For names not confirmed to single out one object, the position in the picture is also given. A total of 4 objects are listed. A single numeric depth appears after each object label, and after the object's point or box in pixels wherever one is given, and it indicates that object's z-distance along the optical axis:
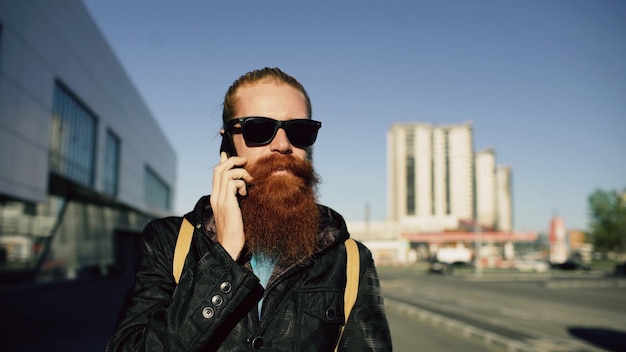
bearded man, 1.39
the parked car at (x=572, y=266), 61.26
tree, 77.12
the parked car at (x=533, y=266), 65.46
